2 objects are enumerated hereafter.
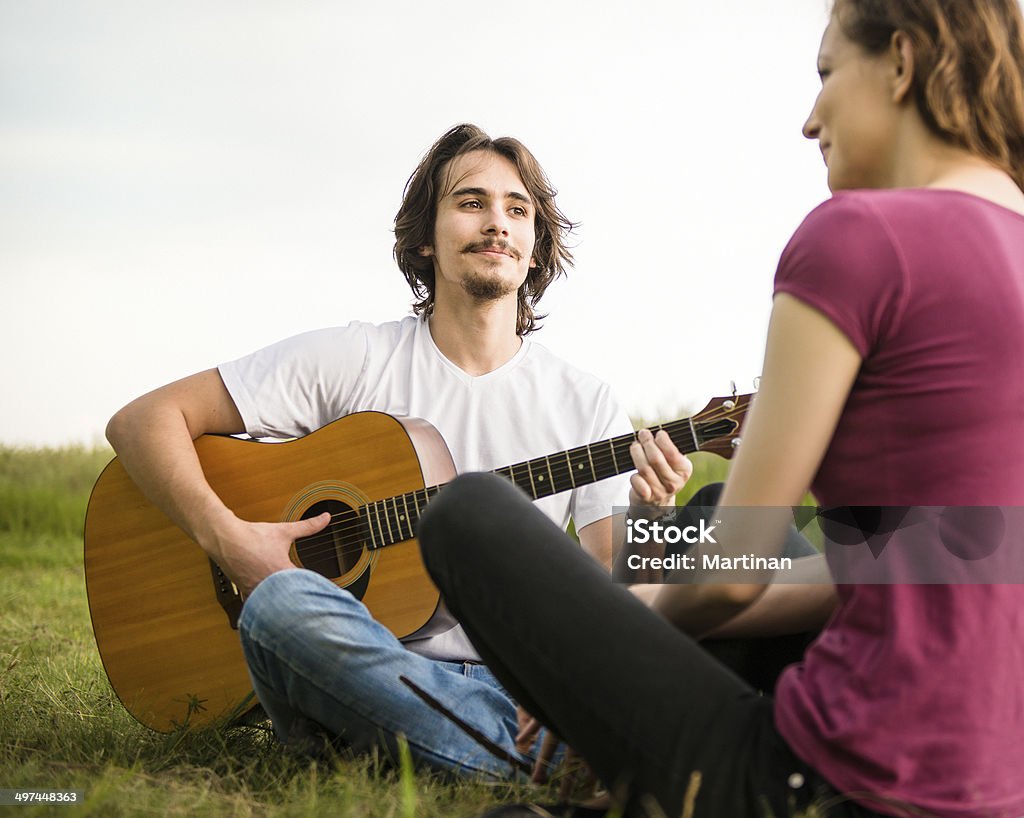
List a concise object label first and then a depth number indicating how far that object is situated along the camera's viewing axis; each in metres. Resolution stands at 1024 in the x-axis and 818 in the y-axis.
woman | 1.28
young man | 2.17
